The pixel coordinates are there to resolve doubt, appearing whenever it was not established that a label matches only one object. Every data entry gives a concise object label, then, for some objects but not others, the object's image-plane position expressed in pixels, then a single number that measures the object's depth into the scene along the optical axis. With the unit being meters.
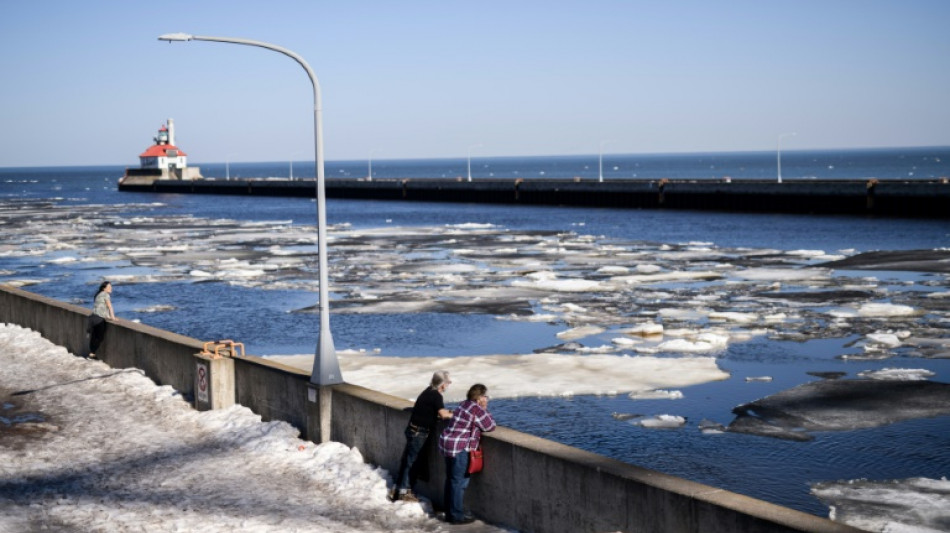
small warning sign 18.39
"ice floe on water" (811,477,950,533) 13.30
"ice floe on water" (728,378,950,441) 18.52
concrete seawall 10.22
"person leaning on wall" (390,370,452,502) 13.38
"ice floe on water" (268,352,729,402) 21.31
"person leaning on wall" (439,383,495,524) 12.79
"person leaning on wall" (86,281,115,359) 22.89
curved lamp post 15.72
